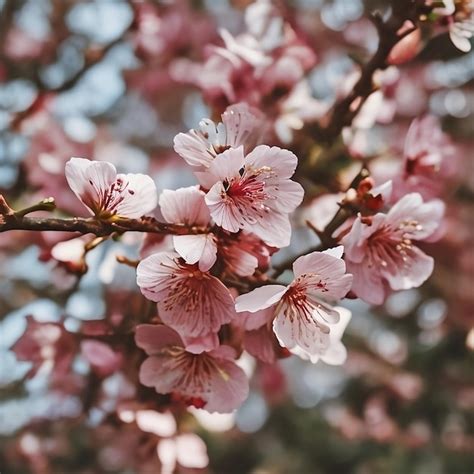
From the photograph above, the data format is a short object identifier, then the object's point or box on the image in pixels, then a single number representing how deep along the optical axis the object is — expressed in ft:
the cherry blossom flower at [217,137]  1.38
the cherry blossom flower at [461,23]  1.54
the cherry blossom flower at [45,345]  1.71
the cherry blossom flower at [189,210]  1.36
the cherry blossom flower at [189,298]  1.38
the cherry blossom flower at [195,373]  1.47
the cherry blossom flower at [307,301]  1.36
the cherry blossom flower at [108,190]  1.37
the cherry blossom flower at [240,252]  1.39
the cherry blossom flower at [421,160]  1.61
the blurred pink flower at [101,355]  1.64
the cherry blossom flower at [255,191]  1.36
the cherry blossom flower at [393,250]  1.46
